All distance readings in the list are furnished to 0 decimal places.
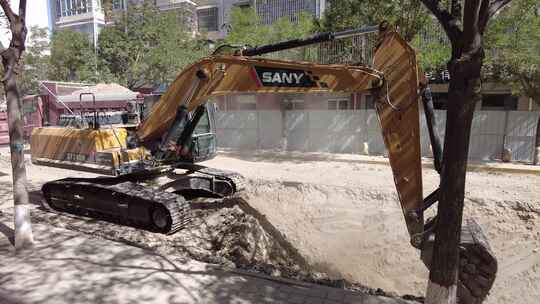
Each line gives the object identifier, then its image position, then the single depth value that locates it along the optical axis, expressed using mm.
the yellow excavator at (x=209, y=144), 4316
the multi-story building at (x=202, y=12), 25770
